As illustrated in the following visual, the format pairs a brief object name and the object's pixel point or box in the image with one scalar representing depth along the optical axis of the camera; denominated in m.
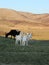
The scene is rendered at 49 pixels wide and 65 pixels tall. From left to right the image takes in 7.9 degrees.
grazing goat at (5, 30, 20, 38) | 30.83
